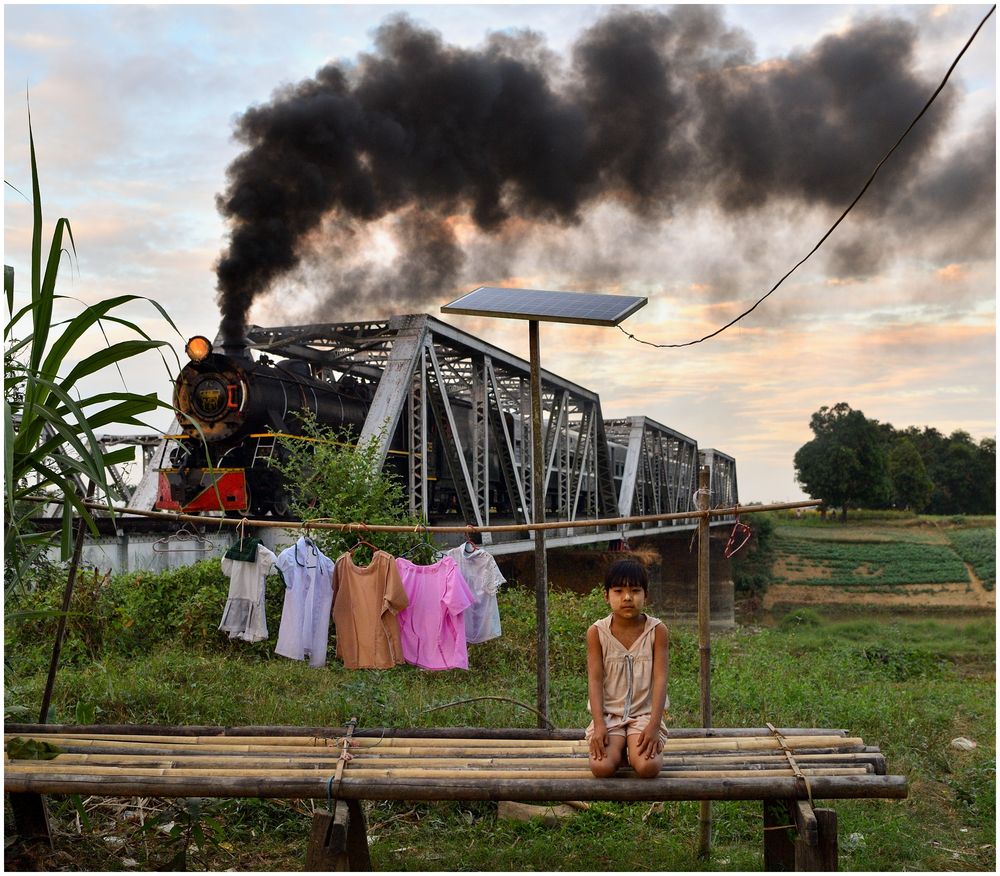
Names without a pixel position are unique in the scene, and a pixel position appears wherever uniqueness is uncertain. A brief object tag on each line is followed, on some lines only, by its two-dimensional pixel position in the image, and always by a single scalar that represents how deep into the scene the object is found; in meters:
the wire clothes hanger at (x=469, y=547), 6.41
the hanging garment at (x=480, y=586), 6.39
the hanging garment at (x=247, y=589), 6.59
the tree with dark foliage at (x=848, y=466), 56.41
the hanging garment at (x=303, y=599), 6.14
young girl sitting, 3.95
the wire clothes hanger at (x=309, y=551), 6.15
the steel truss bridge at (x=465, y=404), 13.86
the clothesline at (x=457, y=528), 5.02
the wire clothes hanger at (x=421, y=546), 9.92
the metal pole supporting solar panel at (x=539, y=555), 5.61
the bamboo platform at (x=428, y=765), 3.90
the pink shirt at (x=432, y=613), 6.18
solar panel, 5.65
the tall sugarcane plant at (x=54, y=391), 3.50
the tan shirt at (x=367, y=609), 6.00
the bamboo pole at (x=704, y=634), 4.93
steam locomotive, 13.62
